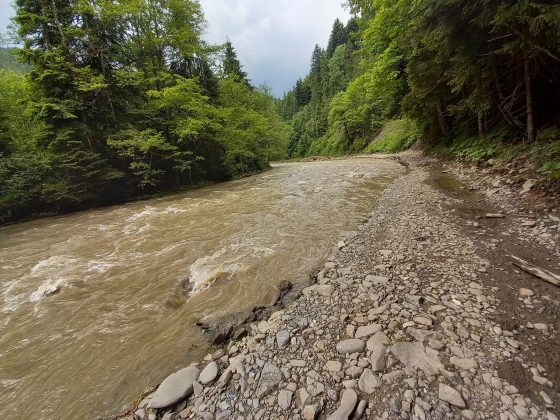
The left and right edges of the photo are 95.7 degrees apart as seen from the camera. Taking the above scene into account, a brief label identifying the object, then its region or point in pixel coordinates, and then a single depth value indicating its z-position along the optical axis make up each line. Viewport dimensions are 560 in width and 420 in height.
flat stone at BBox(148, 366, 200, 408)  2.31
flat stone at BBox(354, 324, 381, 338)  2.73
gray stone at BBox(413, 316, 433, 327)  2.72
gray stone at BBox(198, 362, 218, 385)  2.49
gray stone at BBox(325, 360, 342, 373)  2.39
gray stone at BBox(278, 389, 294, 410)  2.12
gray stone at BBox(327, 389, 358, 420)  1.94
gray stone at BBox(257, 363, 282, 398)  2.28
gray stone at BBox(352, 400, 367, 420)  1.95
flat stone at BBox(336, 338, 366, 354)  2.57
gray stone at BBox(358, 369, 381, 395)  2.14
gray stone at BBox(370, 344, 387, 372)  2.32
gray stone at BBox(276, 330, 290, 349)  2.81
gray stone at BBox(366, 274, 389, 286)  3.64
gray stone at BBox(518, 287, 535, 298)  2.98
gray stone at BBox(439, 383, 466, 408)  1.89
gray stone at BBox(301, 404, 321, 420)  2.00
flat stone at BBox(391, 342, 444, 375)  2.22
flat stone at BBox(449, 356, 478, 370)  2.19
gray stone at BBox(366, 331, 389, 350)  2.57
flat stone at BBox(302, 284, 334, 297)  3.63
